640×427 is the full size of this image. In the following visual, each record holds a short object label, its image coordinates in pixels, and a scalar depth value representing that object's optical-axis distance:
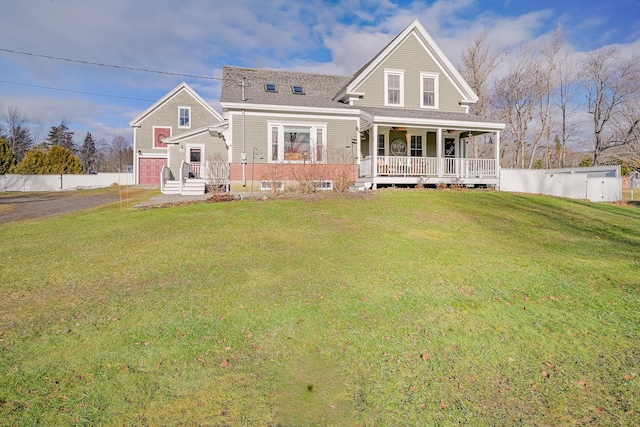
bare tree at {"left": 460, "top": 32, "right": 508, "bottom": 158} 36.31
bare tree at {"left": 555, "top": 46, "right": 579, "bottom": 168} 38.28
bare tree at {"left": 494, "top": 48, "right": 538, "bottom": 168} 37.66
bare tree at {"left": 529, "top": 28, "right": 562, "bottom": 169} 36.47
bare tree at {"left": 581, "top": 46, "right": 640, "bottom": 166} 32.31
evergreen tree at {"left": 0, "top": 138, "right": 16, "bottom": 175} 31.77
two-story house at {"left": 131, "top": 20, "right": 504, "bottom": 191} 16.58
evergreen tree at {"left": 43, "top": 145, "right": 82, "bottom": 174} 34.66
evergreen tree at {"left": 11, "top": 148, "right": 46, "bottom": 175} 33.25
